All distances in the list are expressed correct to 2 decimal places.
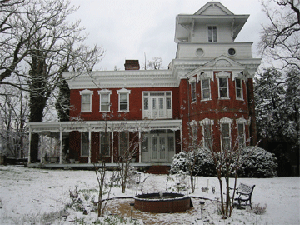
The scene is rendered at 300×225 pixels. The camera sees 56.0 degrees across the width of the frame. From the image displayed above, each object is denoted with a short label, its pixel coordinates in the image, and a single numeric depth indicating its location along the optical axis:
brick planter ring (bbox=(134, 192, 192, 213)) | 8.54
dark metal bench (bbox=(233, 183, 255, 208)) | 8.95
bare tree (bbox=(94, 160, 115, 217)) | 7.70
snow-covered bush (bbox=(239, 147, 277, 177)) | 15.98
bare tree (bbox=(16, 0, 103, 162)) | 11.44
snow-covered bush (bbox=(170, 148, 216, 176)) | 16.17
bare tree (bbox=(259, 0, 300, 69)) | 14.07
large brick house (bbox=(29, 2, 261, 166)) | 18.98
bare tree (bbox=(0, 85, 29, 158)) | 35.99
